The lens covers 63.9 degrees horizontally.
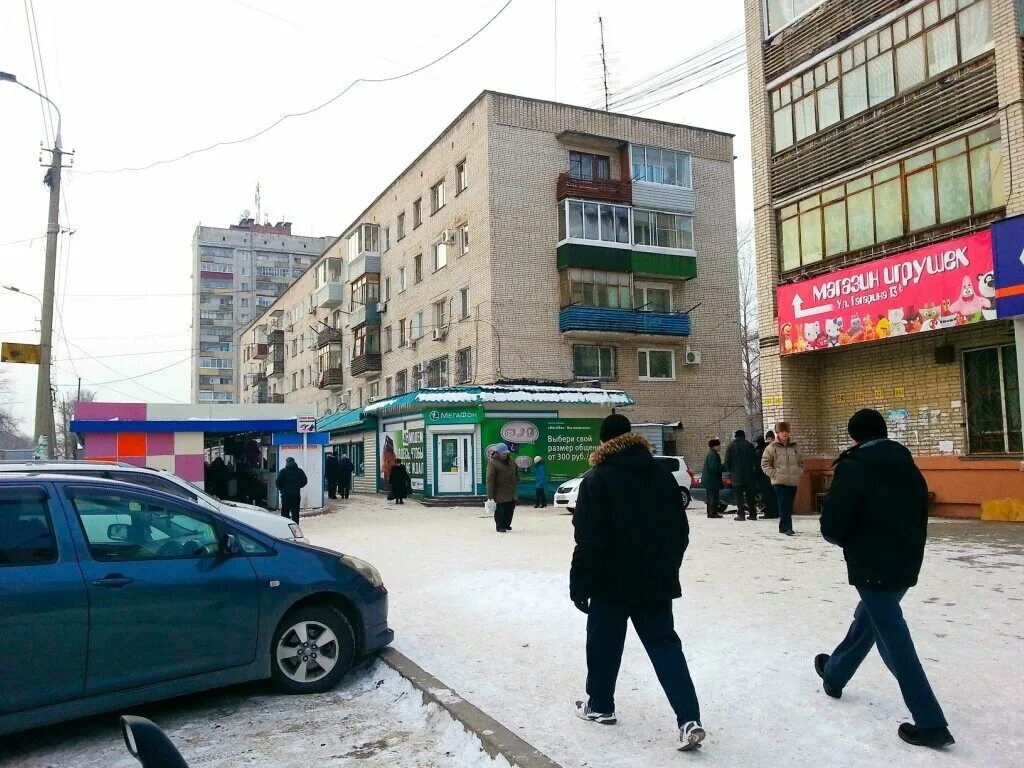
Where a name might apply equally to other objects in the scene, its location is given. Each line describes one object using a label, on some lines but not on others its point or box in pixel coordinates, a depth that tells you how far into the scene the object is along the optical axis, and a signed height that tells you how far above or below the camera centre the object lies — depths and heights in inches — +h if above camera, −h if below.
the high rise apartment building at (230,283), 3427.7 +685.4
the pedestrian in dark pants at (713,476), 691.2 -36.1
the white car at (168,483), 293.3 -15.9
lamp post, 691.4 +118.8
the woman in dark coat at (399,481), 988.6 -48.8
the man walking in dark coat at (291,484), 634.2 -32.4
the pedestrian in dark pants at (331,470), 1087.0 -37.0
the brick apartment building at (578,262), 1154.7 +259.6
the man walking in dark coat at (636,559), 162.1 -24.5
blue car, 171.9 -36.9
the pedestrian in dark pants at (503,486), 581.6 -33.9
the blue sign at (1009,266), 497.4 +98.8
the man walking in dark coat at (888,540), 160.6 -22.1
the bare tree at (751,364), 1940.2 +174.7
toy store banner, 528.4 +94.4
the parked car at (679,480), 818.2 -51.3
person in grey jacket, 513.3 -23.6
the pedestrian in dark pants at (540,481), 911.0 -48.4
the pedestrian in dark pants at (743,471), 629.3 -29.2
